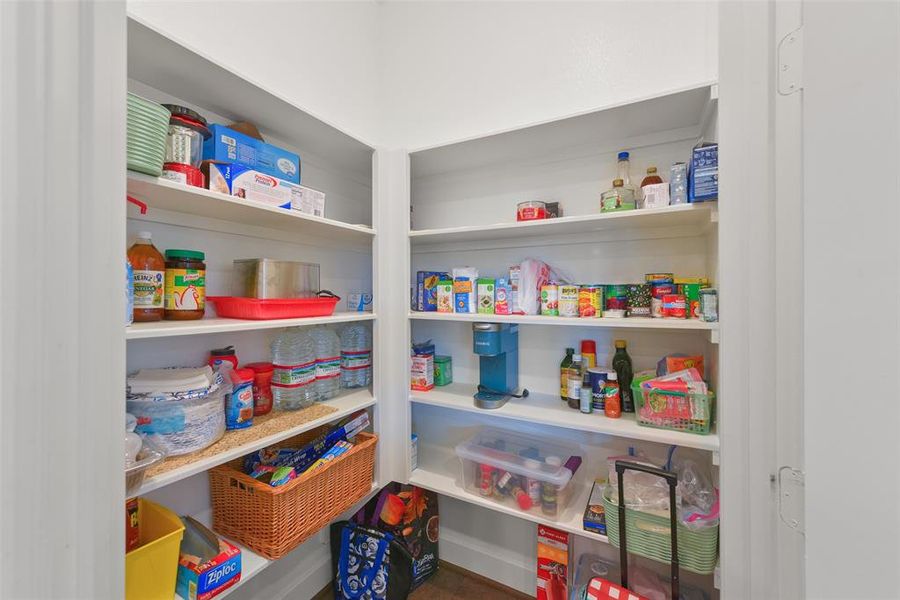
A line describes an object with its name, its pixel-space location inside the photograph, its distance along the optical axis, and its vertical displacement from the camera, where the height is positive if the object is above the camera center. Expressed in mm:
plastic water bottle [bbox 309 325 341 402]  1445 -260
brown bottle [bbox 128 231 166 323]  921 +57
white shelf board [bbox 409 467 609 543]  1251 -804
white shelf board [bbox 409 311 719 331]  1053 -74
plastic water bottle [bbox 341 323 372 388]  1630 -264
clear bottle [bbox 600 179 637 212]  1252 +365
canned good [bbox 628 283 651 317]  1212 -1
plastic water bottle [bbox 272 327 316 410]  1326 -269
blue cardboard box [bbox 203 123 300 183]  1047 +474
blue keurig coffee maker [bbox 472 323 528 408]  1442 -277
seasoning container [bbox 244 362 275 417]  1272 -331
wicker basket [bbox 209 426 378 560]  1087 -687
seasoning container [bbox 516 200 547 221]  1386 +357
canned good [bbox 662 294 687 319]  1127 -20
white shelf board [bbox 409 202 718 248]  1097 +282
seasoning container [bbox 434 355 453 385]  1700 -345
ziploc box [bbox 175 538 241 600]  939 -765
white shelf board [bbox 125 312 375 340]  817 -72
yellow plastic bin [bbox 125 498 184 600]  838 -647
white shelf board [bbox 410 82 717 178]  1142 +647
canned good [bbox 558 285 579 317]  1291 -1
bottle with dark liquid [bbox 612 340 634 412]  1329 -281
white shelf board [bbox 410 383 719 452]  1080 -432
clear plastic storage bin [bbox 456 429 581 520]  1304 -665
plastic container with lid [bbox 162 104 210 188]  927 +425
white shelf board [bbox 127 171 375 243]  879 +286
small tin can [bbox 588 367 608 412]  1309 -327
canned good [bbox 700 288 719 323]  1009 -15
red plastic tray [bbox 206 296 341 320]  1124 -27
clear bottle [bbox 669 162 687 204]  1108 +371
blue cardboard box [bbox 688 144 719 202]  991 +365
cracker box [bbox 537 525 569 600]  1375 -1052
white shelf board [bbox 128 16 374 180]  907 +661
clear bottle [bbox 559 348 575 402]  1451 -311
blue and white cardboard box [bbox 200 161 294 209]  1022 +358
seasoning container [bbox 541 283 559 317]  1340 -5
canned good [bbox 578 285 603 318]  1272 -8
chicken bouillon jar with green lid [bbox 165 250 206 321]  1001 +45
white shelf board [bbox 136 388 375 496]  851 -435
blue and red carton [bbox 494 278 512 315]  1416 +11
